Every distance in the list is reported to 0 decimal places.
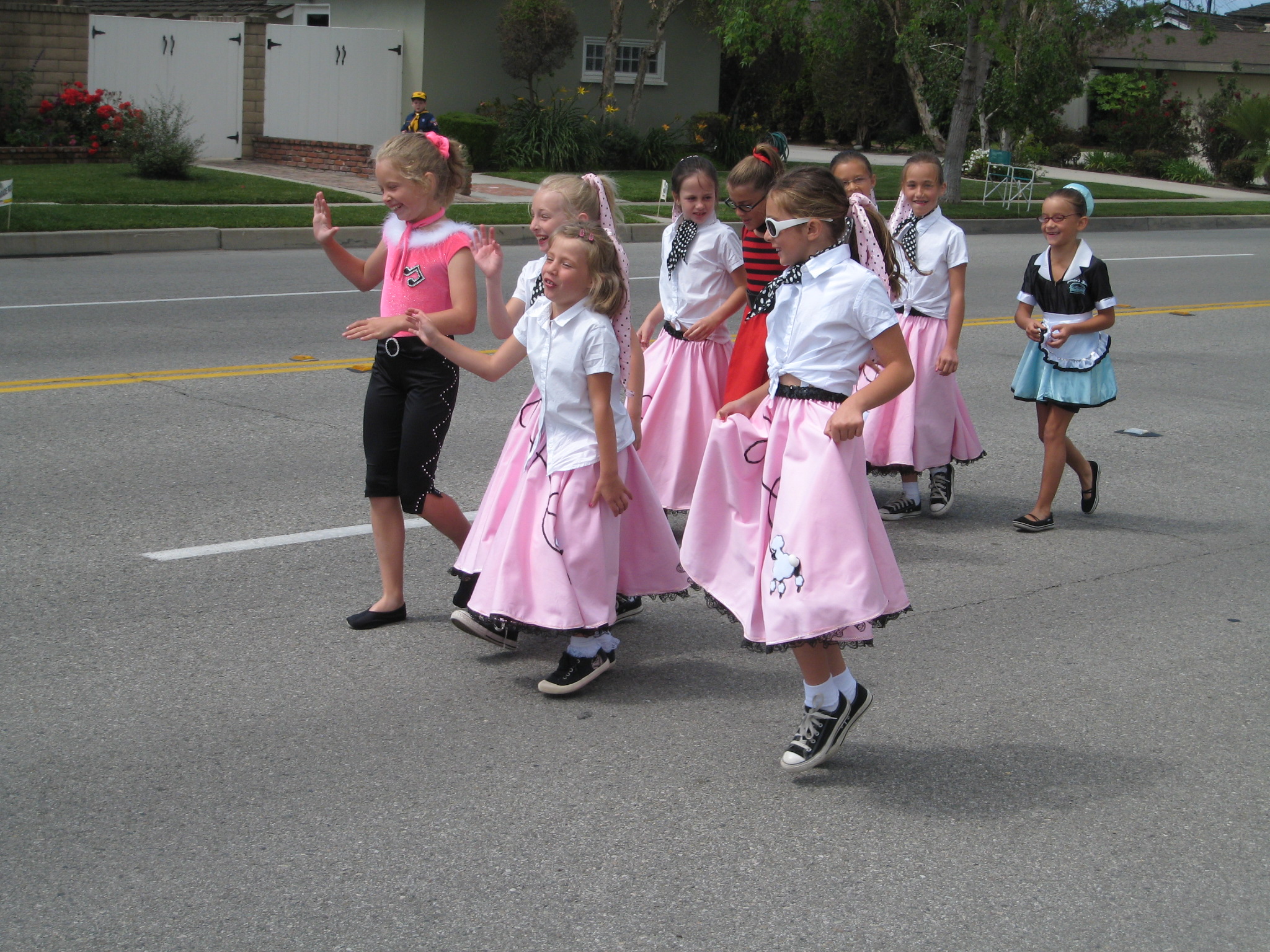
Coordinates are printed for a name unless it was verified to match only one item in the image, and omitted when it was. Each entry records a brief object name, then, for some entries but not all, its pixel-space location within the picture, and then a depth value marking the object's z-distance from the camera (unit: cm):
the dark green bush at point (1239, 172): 3419
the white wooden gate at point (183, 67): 2416
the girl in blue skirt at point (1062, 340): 661
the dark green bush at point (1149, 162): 3547
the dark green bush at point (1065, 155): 3684
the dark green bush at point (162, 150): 2020
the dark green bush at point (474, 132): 2464
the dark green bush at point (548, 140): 2548
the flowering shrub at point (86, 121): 2228
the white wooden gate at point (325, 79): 2533
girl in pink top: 478
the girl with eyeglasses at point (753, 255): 545
